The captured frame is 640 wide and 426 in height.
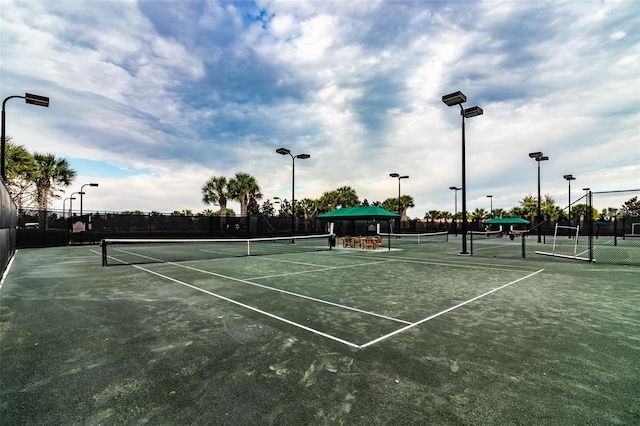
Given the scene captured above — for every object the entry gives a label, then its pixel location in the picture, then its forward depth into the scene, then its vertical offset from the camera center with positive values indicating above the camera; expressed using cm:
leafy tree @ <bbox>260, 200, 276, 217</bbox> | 8164 +297
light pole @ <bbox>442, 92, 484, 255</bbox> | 1494 +580
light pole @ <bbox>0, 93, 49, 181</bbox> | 1249 +509
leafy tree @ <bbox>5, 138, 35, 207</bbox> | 2519 +496
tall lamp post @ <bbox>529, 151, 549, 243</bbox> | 2383 +520
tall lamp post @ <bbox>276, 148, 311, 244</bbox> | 2388 +527
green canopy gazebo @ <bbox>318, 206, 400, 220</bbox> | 1894 +36
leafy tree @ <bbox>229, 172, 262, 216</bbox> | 4418 +486
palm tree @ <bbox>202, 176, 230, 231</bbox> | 4378 +423
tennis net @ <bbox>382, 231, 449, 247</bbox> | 3528 -228
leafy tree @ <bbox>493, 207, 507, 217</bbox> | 6916 +176
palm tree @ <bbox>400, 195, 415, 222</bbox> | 7531 +445
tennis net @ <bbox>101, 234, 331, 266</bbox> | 1440 -205
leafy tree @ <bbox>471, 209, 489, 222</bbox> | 7585 +166
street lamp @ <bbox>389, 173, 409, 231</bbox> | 3484 +523
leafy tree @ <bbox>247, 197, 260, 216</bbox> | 4708 +269
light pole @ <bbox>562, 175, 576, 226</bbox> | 3138 +448
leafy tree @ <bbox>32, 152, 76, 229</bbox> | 3195 +484
